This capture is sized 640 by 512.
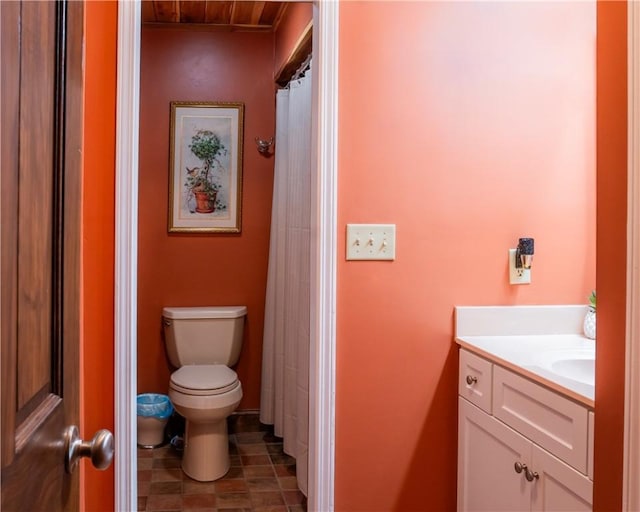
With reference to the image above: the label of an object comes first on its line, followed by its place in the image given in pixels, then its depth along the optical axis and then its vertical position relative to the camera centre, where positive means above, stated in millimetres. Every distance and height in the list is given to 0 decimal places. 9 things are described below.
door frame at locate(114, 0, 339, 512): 1878 -31
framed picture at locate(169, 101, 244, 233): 3465 +464
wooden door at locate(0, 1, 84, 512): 586 -3
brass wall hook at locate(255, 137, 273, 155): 3531 +602
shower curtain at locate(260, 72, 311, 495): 2705 -195
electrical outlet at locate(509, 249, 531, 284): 2146 -86
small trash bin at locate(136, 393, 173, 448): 3236 -943
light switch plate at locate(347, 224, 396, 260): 2018 +22
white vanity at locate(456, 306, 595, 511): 1447 -439
